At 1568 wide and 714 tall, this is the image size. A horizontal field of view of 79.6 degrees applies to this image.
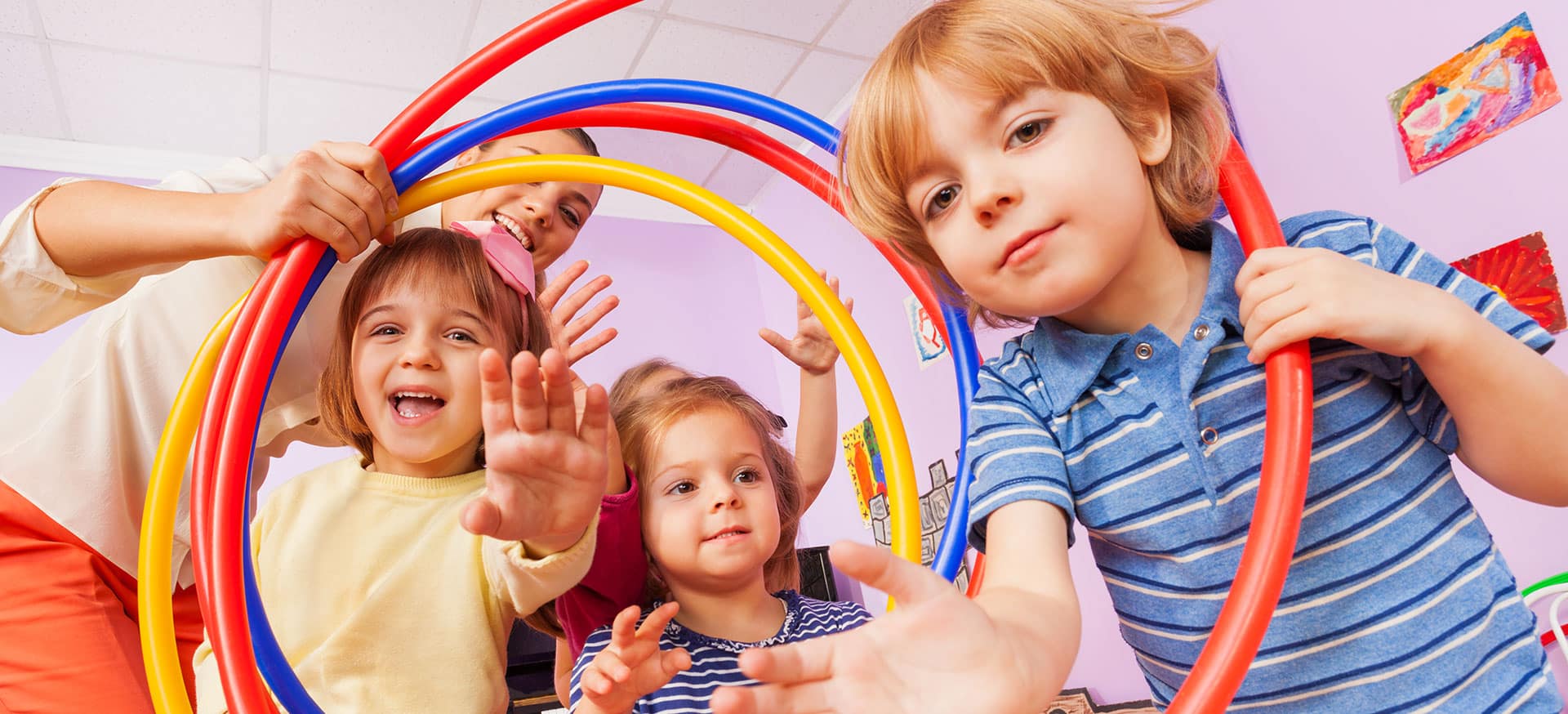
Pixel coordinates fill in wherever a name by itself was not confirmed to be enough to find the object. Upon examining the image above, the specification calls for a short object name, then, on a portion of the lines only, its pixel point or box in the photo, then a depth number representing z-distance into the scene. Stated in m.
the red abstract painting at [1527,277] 1.95
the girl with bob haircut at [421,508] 1.15
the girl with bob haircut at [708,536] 1.32
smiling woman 1.14
